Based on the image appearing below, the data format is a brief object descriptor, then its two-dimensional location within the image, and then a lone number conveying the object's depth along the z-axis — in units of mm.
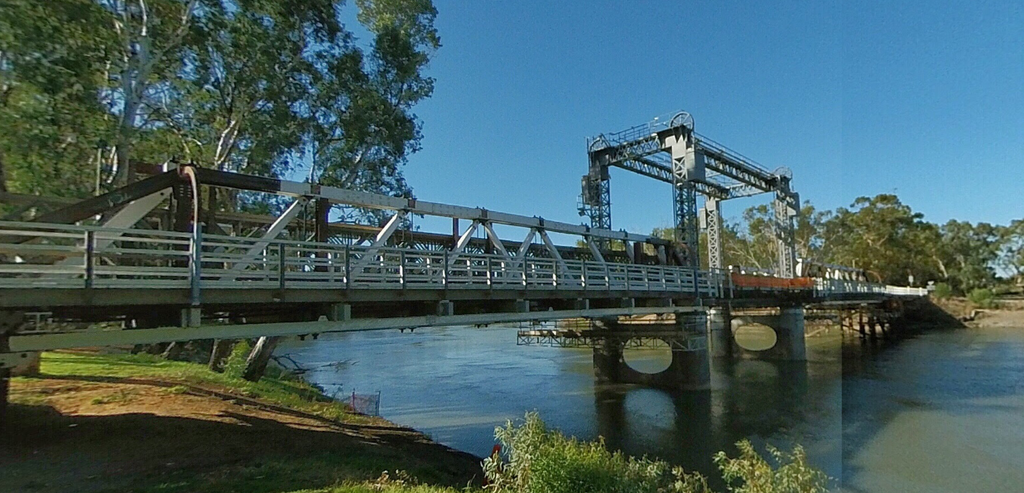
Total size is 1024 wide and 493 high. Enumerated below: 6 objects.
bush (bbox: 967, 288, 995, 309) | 58356
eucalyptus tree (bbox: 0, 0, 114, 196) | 9766
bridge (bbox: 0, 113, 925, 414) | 7520
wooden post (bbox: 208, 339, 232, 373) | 18953
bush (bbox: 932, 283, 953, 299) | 61434
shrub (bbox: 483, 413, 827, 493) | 7273
